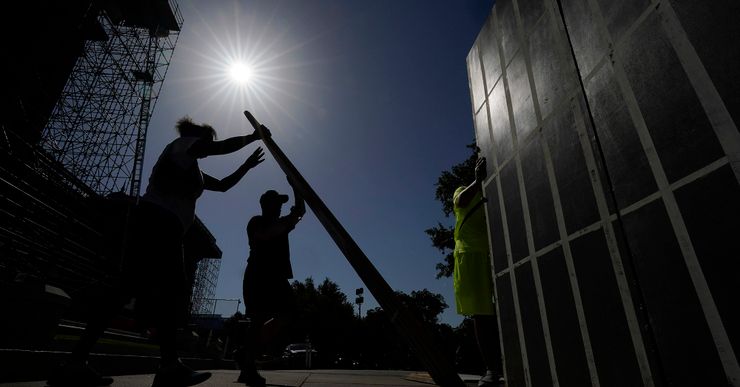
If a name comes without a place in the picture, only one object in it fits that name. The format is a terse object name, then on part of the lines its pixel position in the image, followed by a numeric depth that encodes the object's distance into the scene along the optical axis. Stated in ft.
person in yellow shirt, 8.93
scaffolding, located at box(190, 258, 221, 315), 109.40
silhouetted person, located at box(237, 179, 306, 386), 9.14
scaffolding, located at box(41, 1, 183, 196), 63.77
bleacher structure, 17.74
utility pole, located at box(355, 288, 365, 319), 90.67
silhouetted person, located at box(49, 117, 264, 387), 6.05
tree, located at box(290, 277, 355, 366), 109.19
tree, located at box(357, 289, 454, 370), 110.01
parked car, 45.03
